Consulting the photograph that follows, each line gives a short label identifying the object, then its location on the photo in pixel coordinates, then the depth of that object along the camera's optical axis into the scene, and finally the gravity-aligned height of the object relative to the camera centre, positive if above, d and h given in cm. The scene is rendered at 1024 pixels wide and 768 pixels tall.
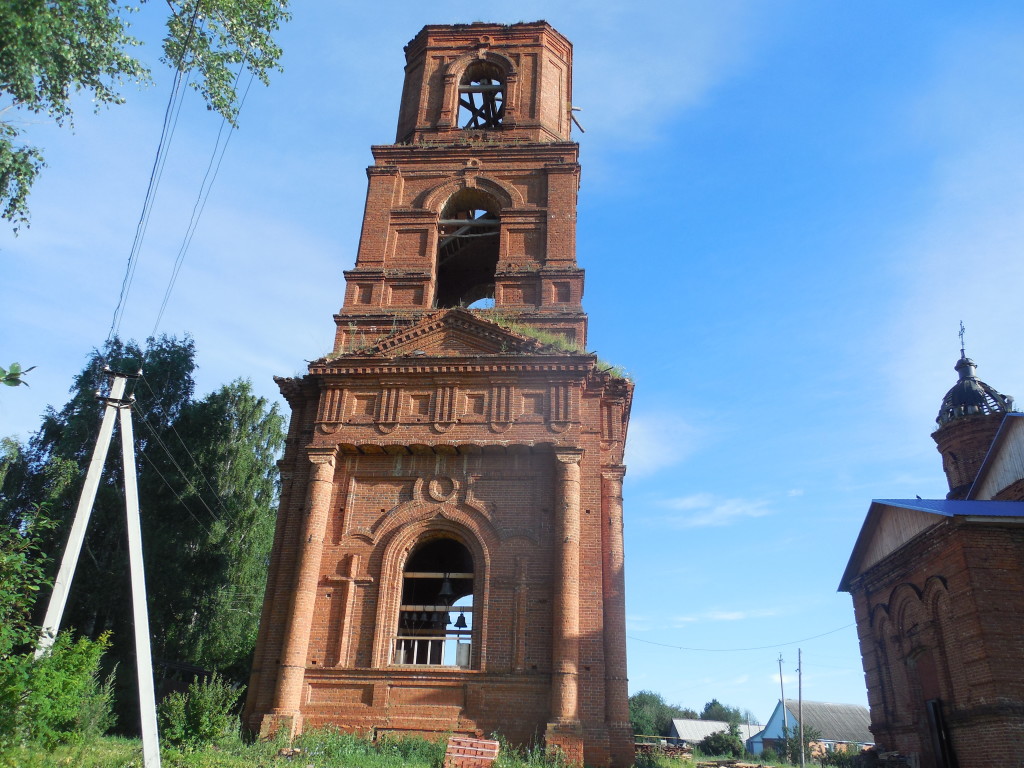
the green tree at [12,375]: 568 +231
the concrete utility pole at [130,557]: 888 +195
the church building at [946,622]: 1291 +245
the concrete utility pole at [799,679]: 3378 +328
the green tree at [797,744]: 3331 +62
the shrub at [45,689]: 796 +39
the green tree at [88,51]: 810 +703
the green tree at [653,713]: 5347 +286
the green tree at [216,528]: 2328 +582
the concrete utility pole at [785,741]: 3521 +78
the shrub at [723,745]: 3675 +50
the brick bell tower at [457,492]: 1270 +420
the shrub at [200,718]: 1132 +23
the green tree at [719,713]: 6688 +341
